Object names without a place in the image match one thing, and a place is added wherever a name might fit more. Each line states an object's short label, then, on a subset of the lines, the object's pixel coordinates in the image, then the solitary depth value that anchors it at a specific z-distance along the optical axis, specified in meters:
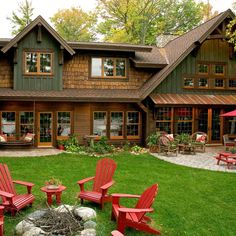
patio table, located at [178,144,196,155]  14.77
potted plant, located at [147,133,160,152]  15.04
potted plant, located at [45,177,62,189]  7.23
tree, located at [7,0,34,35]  36.12
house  15.38
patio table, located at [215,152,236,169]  11.94
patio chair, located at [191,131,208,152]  15.39
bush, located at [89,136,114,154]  14.37
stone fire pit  5.34
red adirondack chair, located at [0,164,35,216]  6.34
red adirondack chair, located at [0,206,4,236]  5.39
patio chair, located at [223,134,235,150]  14.92
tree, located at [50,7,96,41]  38.97
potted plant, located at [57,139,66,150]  15.35
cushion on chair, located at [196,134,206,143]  15.50
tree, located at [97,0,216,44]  30.73
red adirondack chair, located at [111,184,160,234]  5.71
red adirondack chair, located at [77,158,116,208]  6.96
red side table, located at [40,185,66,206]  7.02
